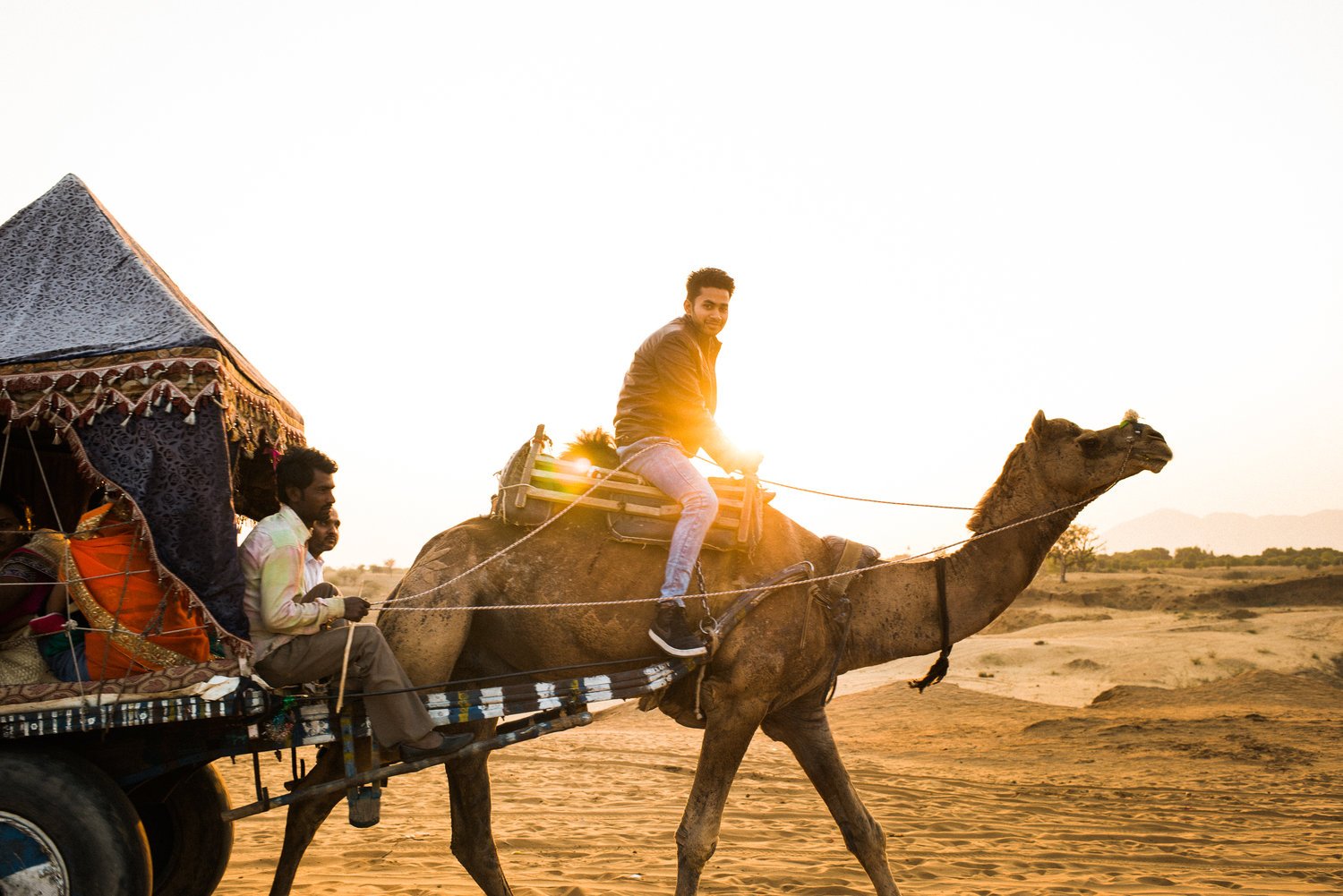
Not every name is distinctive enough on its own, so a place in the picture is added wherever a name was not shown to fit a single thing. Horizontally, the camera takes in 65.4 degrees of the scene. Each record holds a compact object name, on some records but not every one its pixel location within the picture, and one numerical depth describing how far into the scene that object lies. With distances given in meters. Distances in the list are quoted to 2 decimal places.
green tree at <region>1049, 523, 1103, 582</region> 45.12
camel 5.82
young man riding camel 6.04
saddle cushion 6.06
